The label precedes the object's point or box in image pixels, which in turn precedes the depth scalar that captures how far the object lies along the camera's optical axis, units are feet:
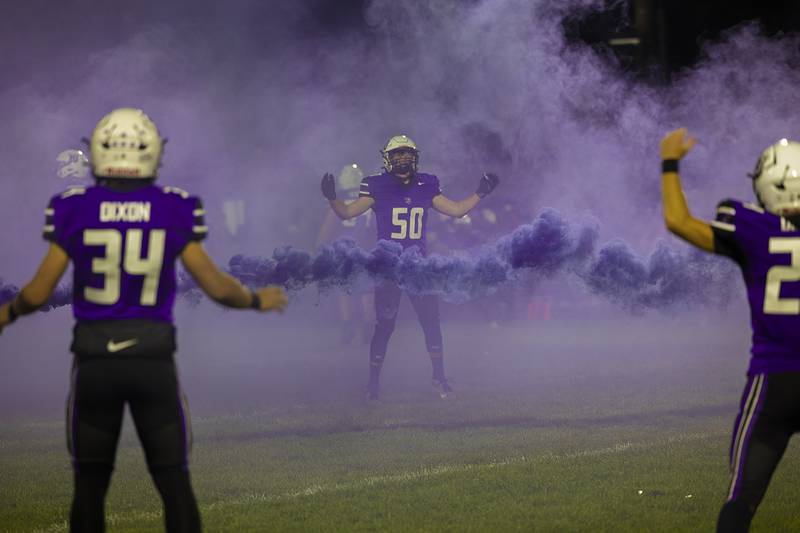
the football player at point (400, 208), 78.84
